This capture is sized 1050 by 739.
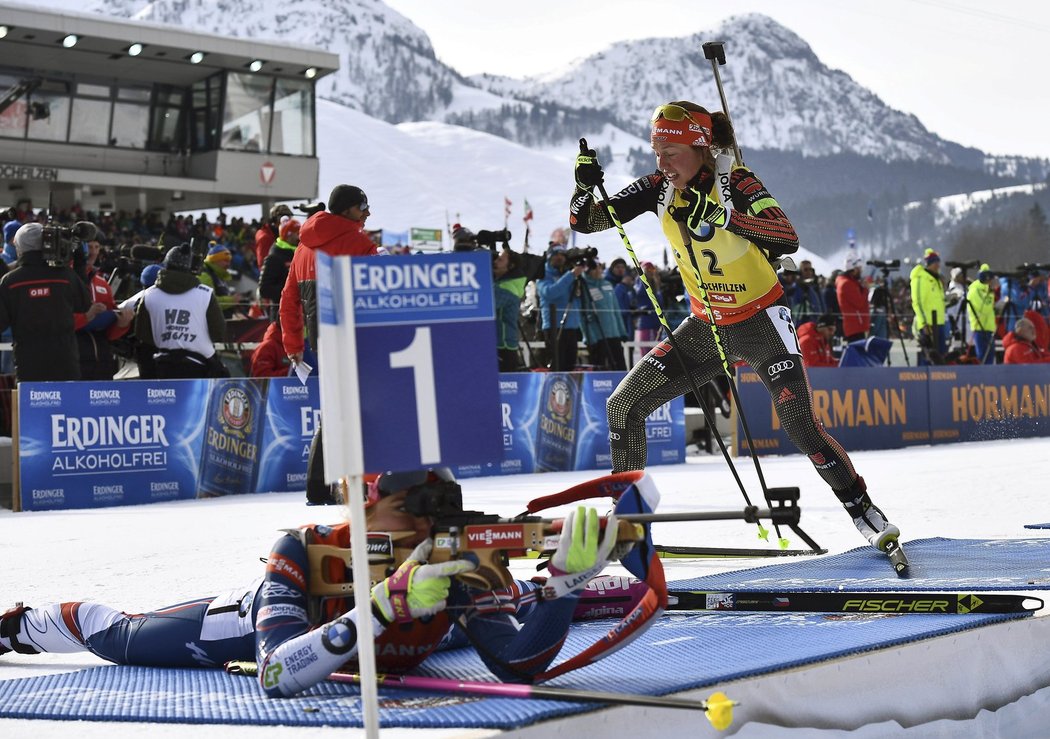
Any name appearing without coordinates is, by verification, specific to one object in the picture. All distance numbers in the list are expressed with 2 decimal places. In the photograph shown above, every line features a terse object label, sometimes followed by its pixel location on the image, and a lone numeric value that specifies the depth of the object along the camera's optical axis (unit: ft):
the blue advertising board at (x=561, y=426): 41.65
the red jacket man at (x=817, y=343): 52.49
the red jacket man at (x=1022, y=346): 60.39
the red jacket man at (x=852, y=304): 57.82
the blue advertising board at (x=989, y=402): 55.11
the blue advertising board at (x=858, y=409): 48.39
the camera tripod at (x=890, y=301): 60.59
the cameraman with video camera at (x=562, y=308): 47.75
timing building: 116.88
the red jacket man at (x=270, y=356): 38.01
